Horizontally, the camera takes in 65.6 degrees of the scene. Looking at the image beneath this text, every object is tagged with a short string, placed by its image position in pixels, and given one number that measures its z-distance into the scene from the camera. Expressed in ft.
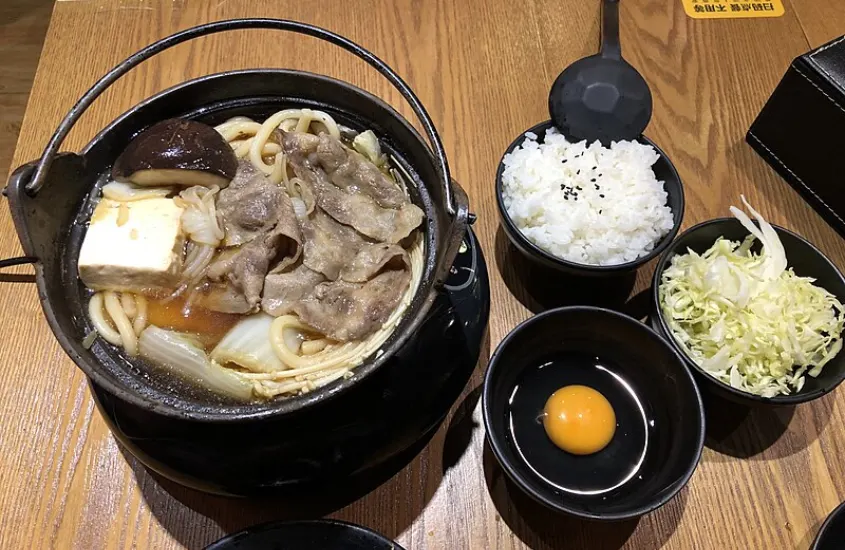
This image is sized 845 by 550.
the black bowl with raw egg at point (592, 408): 1.12
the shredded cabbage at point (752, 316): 1.22
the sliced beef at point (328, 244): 1.08
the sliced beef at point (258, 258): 1.04
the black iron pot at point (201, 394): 0.93
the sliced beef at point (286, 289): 1.04
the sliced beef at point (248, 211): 1.10
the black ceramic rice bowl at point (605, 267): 1.26
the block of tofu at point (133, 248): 1.03
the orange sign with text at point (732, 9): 1.83
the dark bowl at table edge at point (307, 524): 1.06
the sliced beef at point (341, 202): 1.11
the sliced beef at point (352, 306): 1.02
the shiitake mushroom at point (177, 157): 1.07
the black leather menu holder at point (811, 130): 1.39
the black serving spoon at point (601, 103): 1.46
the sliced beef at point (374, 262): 1.07
